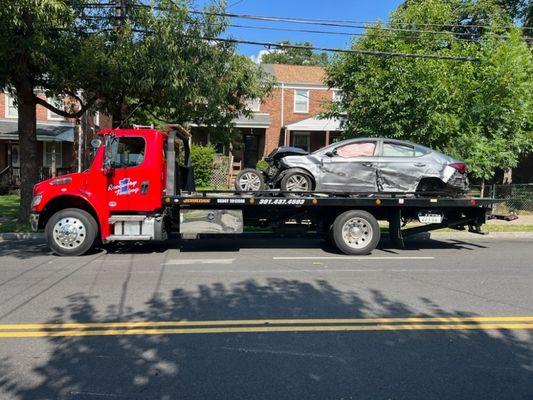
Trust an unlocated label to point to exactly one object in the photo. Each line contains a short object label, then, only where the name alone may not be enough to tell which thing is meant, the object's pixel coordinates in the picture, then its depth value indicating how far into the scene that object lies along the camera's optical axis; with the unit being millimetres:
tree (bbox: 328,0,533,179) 14500
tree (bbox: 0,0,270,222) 10398
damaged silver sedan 10023
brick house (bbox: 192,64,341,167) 30400
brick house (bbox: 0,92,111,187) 24234
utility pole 11727
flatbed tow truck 9102
